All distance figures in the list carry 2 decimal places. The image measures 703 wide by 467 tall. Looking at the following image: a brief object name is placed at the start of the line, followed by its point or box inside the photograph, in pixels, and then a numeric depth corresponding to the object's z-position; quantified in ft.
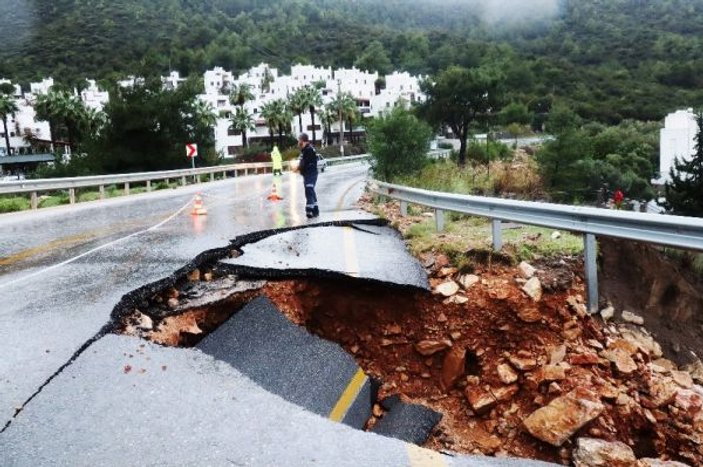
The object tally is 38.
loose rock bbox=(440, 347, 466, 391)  18.57
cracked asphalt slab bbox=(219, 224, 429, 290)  22.06
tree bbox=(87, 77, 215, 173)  153.48
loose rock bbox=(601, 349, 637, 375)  16.30
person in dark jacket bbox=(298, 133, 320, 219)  40.01
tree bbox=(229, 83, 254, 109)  287.28
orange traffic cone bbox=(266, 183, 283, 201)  54.13
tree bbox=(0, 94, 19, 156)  228.70
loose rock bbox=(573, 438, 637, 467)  13.06
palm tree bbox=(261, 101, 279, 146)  270.46
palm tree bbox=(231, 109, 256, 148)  277.44
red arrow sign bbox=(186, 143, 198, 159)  109.09
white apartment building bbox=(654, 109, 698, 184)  204.03
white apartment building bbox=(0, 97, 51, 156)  282.34
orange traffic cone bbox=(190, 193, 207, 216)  43.88
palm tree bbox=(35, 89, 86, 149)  214.07
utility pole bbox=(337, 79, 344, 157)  293.74
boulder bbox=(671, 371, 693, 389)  16.01
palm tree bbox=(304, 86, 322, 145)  290.83
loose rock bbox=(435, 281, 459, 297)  20.79
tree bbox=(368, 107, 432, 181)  69.67
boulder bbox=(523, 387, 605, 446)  14.37
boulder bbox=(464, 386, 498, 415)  16.90
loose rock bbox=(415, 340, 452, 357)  19.35
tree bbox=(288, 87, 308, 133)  290.15
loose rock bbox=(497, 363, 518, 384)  17.25
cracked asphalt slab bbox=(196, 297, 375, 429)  15.25
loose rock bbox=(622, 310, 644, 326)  18.61
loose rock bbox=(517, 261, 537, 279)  20.75
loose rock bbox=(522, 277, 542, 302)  19.44
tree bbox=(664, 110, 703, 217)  134.00
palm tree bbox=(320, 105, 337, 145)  299.99
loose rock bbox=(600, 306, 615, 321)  18.52
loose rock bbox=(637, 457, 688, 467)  12.90
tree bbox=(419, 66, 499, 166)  195.42
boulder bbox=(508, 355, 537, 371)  17.34
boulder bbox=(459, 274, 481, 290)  21.04
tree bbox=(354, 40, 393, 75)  523.29
